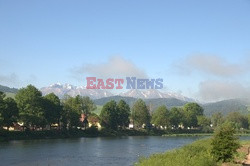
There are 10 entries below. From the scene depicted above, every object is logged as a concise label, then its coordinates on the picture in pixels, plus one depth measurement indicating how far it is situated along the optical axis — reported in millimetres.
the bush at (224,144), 47156
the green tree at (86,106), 165675
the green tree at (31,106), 120375
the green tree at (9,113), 109938
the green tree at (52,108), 132500
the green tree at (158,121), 198750
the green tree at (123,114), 178000
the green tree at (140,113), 194625
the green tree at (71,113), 145000
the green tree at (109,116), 173375
